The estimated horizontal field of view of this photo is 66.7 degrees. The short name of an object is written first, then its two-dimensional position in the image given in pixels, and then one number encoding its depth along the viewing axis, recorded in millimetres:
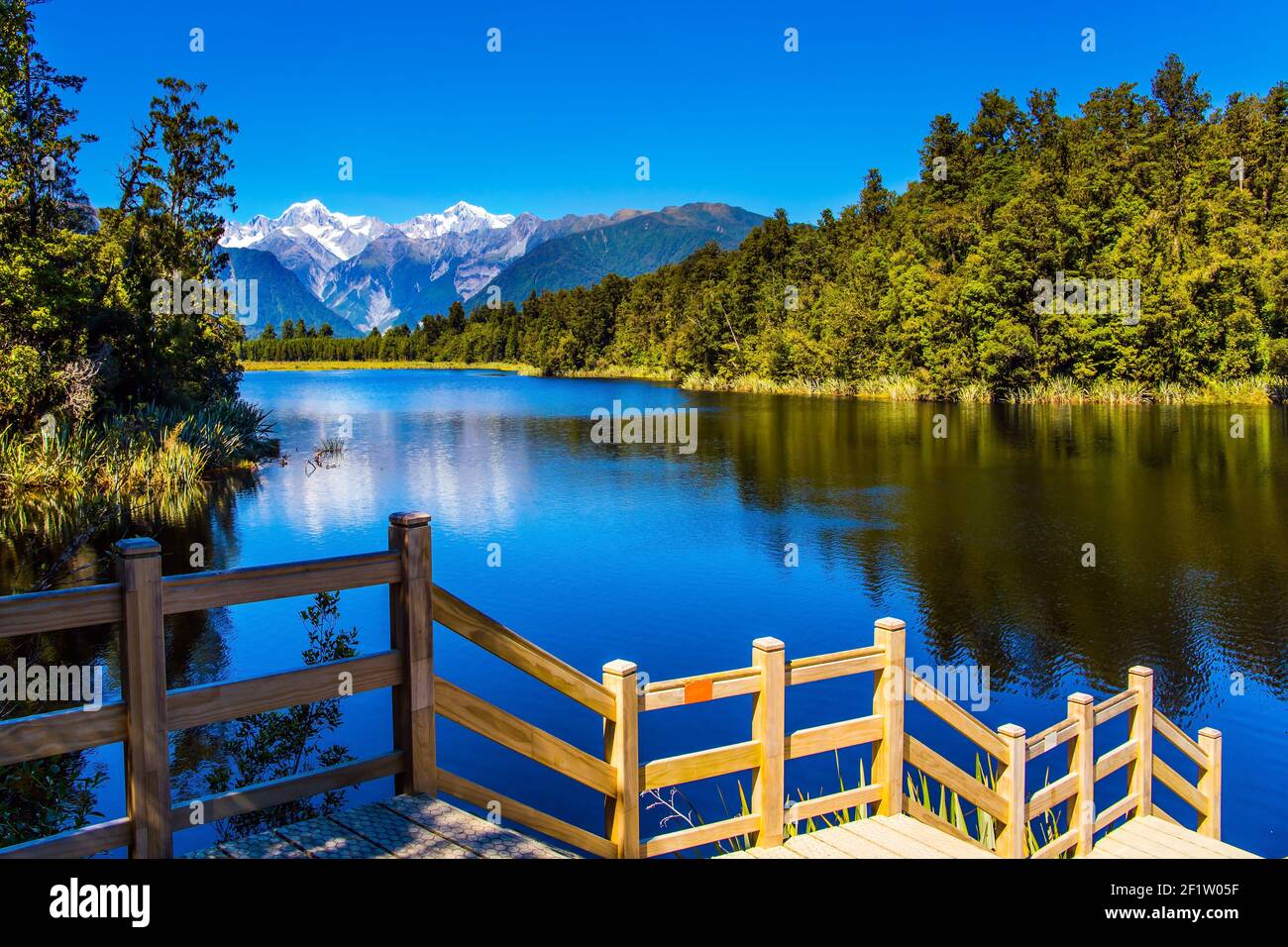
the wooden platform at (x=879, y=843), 5555
